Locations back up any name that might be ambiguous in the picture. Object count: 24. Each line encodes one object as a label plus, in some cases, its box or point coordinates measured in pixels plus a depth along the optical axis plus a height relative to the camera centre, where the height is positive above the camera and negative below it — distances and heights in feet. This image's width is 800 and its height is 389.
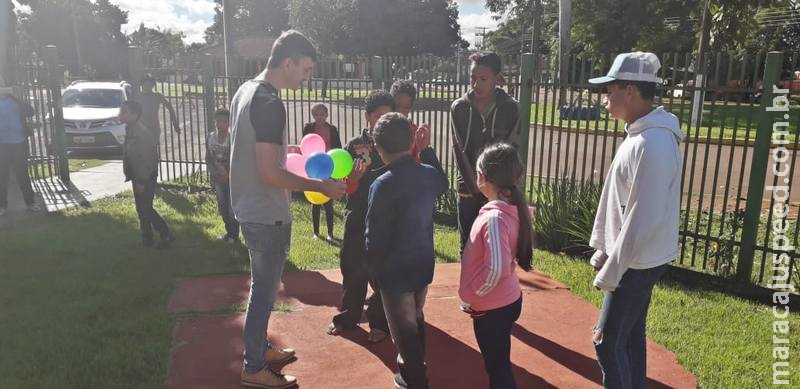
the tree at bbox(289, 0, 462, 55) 121.39 +11.25
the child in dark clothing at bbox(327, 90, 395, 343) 13.02 -3.47
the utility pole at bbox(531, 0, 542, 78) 109.50 +10.47
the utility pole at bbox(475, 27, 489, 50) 222.30 +17.49
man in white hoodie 7.98 -1.74
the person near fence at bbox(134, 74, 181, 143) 29.30 -1.31
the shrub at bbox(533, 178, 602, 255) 20.93 -4.74
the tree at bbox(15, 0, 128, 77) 204.85 +14.60
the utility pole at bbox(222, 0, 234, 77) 35.09 +3.07
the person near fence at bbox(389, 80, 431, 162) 13.79 -0.37
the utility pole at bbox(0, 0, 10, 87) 31.48 +1.39
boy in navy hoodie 9.78 -2.48
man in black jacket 14.58 -1.03
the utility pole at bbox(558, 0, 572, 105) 63.62 +6.29
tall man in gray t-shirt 9.59 -1.70
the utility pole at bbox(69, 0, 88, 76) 183.91 +11.22
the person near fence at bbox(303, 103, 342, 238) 21.47 -1.78
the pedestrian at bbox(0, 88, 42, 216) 25.71 -3.00
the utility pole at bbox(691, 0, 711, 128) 17.57 -0.02
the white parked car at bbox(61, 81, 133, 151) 44.37 -3.96
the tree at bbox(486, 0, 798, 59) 102.30 +9.97
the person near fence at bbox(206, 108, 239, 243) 21.11 -3.10
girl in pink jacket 9.29 -2.79
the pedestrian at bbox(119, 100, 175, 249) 19.79 -2.97
